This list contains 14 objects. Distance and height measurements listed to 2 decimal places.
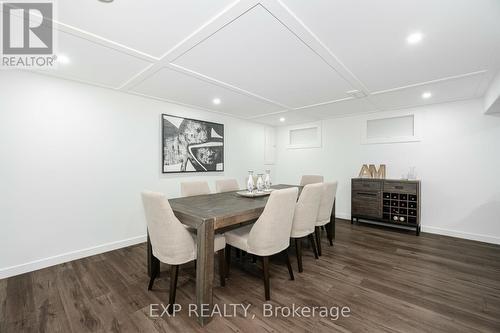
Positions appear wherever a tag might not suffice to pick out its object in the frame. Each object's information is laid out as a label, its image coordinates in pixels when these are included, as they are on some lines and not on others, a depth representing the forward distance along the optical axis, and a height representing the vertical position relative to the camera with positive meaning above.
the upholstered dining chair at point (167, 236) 1.73 -0.62
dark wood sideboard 3.73 -0.68
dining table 1.70 -0.50
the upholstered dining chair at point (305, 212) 2.38 -0.55
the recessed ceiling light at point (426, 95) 3.21 +1.12
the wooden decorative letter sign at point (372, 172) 4.26 -0.13
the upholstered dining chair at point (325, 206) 2.82 -0.57
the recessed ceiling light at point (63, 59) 2.15 +1.09
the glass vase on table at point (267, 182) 3.38 -0.28
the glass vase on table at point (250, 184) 3.01 -0.28
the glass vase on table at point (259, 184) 3.18 -0.30
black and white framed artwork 3.66 +0.36
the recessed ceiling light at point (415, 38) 1.75 +1.10
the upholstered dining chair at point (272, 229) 1.93 -0.62
